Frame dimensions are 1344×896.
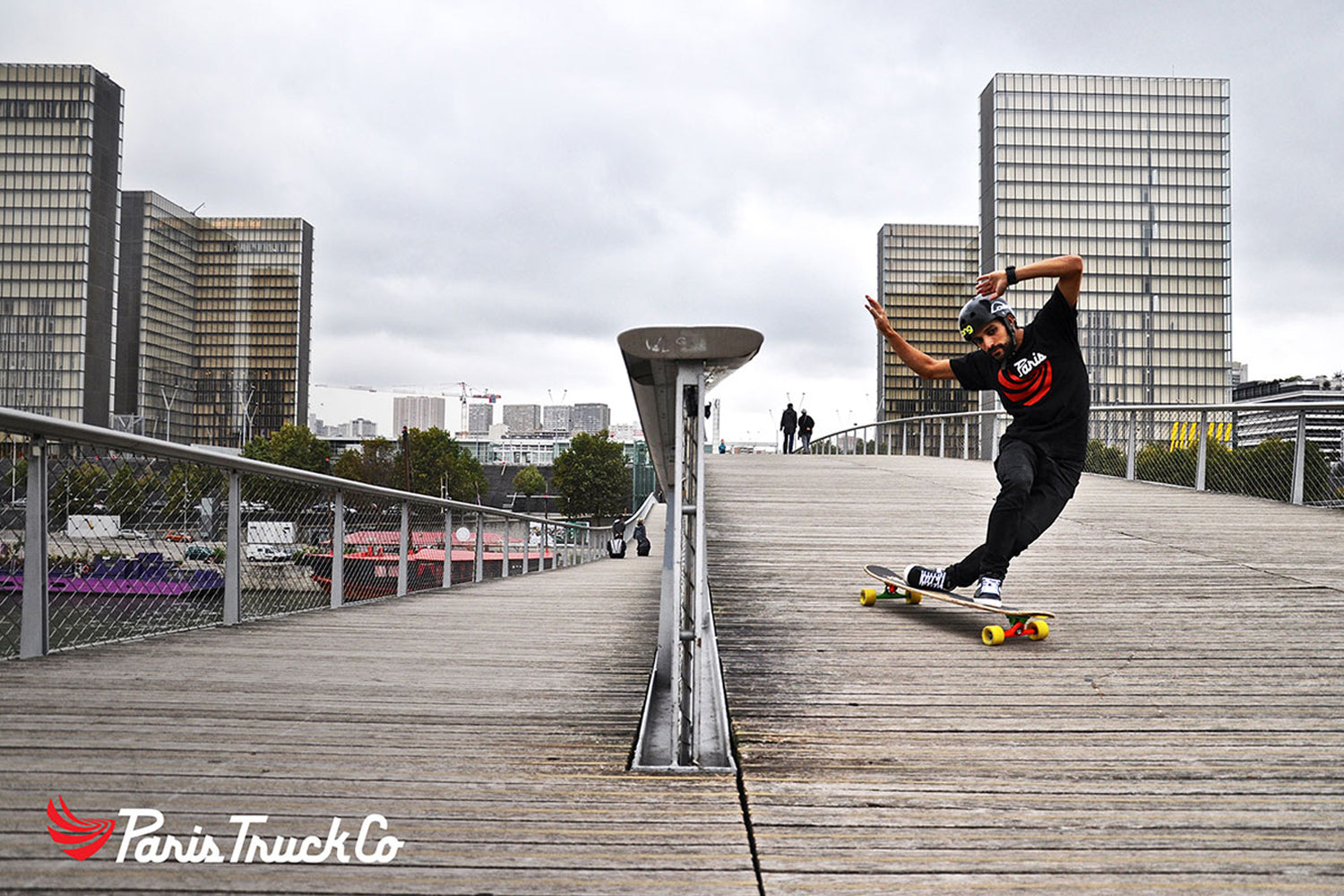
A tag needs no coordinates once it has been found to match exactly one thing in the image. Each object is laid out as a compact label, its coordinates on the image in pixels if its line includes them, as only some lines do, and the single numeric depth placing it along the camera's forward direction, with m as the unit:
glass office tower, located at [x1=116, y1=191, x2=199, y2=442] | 125.38
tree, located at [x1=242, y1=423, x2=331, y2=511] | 93.56
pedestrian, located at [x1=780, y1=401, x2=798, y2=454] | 32.56
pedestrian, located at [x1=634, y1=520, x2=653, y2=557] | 27.03
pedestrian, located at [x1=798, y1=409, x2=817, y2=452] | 32.98
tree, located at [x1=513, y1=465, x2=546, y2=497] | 112.56
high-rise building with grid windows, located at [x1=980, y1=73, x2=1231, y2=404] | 104.06
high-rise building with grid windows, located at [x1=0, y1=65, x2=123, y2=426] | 99.56
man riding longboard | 4.09
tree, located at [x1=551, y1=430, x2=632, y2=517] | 105.00
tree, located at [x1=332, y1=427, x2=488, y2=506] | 87.06
